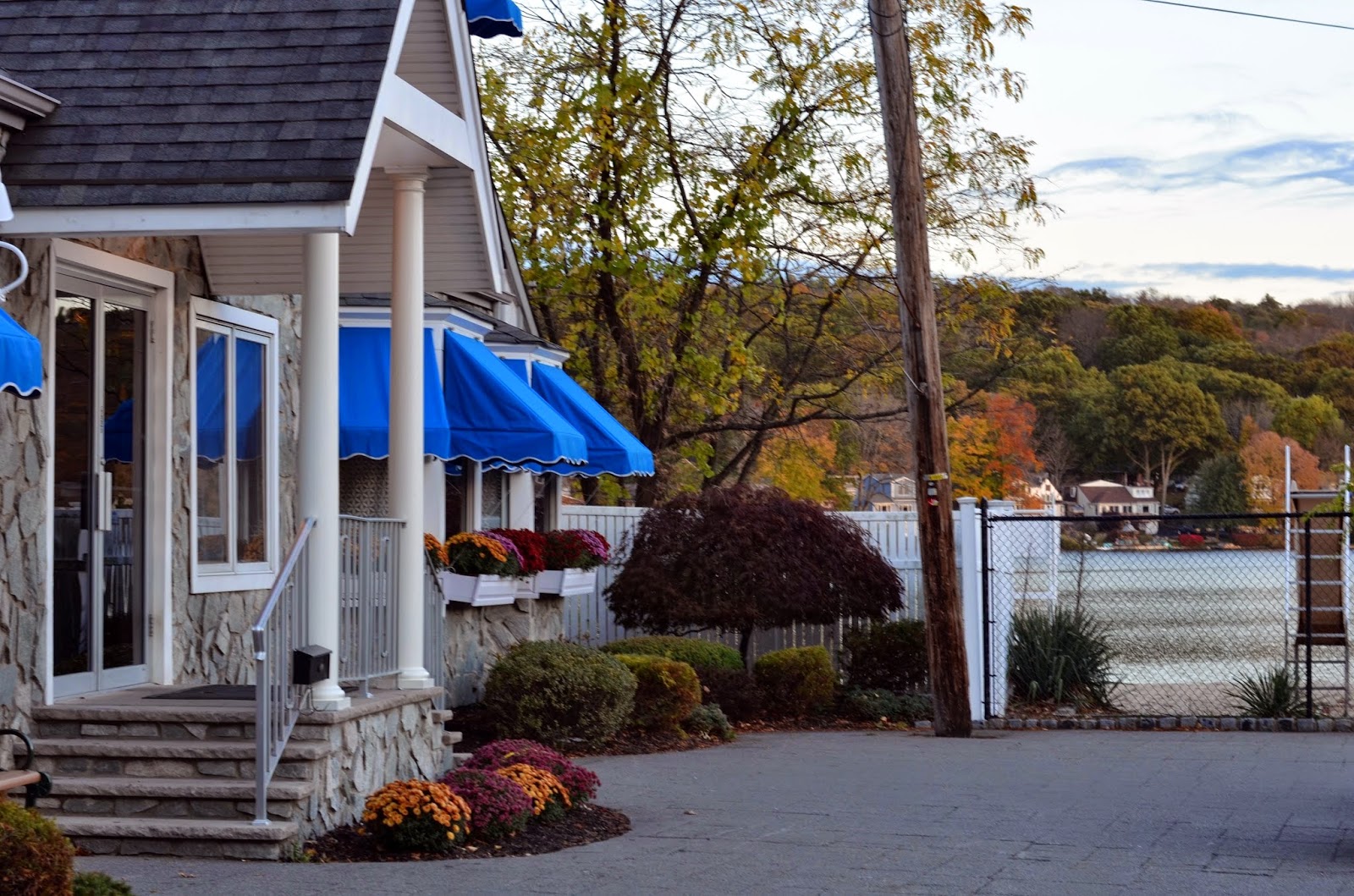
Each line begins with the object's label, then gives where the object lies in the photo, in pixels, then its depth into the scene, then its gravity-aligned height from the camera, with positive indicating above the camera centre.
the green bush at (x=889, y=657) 17.05 -1.66
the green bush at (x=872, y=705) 16.38 -2.11
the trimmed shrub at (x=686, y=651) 15.74 -1.48
